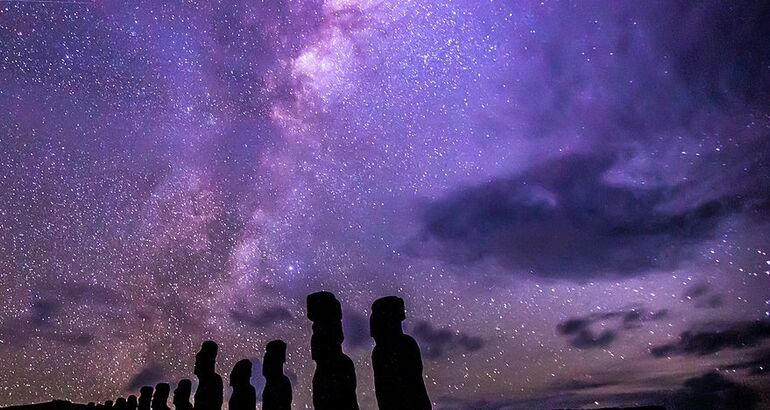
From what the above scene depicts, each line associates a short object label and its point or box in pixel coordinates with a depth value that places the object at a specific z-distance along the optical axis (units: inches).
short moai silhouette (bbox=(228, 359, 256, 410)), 557.9
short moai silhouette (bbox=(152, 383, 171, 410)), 794.2
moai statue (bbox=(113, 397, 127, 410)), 949.4
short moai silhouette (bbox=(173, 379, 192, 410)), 727.1
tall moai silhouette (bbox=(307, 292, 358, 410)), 402.9
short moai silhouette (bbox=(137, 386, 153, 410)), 862.5
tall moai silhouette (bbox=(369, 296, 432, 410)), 346.6
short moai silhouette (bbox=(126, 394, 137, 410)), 933.8
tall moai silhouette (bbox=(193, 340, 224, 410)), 628.7
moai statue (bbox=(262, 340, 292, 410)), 502.3
